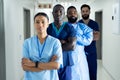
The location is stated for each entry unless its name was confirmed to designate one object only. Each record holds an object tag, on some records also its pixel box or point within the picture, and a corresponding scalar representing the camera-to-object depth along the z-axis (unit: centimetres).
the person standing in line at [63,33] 223
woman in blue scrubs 177
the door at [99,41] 788
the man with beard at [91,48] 324
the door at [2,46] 292
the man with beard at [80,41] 259
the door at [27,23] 663
